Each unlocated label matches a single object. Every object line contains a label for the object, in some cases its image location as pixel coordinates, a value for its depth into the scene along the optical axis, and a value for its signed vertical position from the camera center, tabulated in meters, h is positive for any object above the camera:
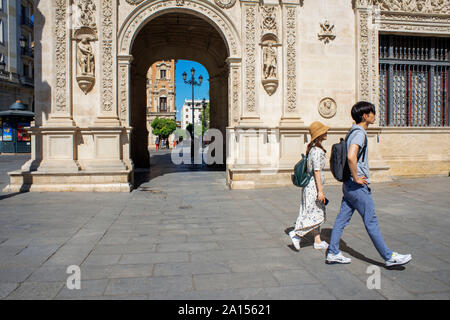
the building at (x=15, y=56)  38.53 +11.24
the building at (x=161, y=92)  70.81 +11.93
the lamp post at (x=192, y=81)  23.92 +5.00
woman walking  4.66 -0.61
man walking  3.96 -0.53
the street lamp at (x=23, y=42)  16.95 +5.33
